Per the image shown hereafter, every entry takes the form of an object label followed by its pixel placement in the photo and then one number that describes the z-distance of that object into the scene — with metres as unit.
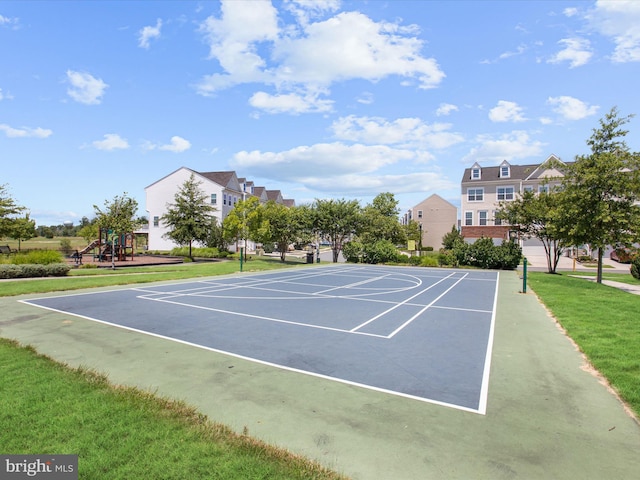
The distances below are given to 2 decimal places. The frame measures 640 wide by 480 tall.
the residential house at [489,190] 48.91
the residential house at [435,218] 65.56
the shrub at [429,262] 36.50
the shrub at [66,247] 42.12
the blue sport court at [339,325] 6.33
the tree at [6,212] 28.55
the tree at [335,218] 38.66
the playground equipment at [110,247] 32.94
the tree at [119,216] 41.00
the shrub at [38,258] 20.98
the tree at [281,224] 36.09
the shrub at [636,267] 25.09
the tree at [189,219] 39.28
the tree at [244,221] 35.22
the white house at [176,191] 51.88
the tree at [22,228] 29.56
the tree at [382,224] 41.53
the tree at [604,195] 19.48
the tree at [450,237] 52.13
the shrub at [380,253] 38.31
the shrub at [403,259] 38.27
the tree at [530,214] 28.33
